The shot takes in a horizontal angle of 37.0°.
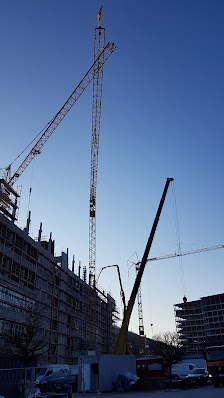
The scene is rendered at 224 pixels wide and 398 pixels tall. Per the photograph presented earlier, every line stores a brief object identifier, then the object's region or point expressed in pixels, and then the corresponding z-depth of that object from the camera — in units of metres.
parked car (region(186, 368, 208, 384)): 31.22
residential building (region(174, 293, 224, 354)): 124.94
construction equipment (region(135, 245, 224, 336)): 115.55
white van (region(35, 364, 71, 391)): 26.05
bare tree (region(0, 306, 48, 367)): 35.28
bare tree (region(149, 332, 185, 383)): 38.23
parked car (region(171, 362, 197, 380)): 36.89
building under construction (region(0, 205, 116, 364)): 50.91
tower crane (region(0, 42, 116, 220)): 57.03
